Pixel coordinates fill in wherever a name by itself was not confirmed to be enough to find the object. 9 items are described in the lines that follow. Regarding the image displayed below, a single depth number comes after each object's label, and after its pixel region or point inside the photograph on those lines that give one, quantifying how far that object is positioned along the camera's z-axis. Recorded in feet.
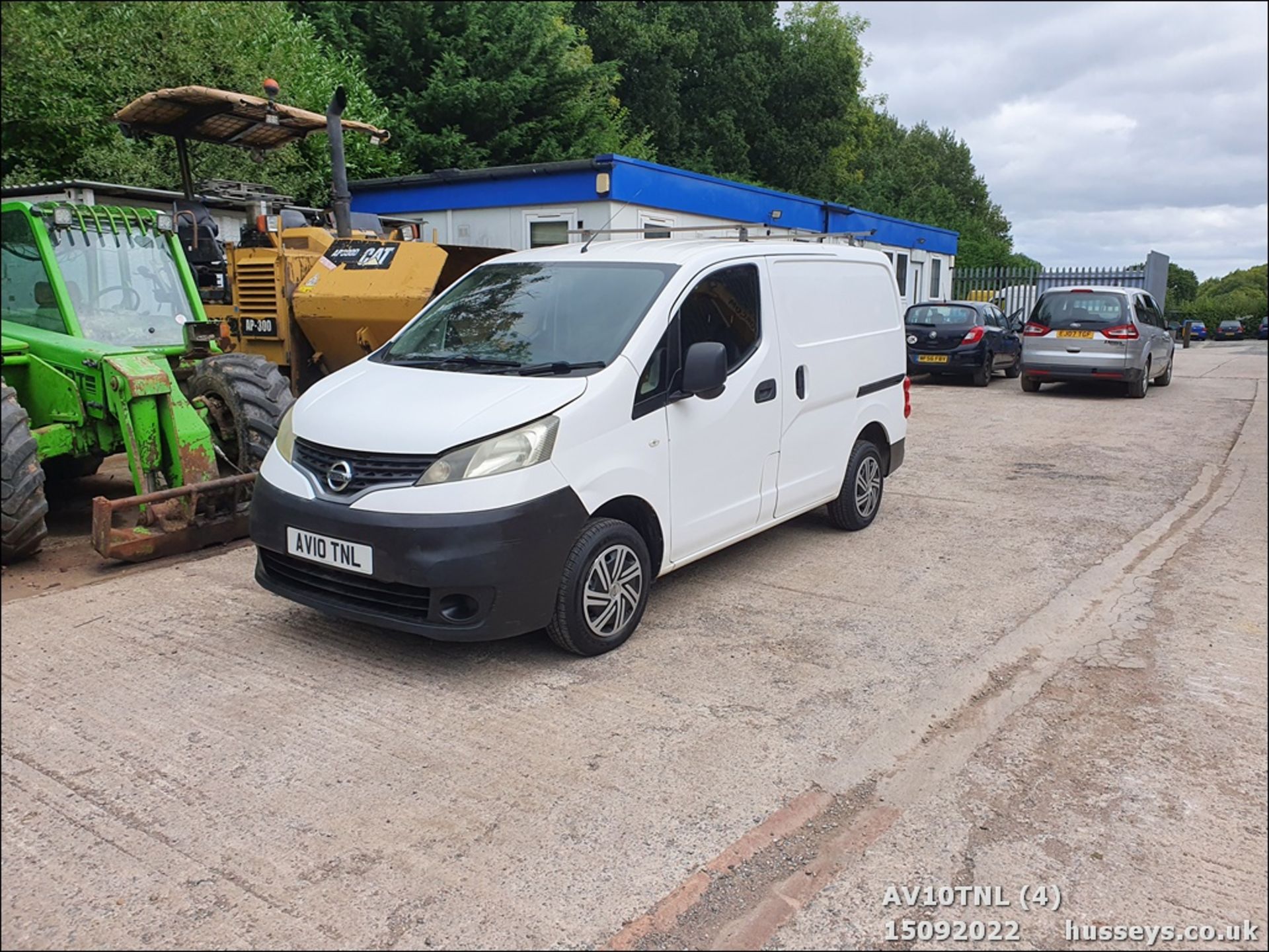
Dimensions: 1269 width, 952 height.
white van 13.43
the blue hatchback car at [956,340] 54.54
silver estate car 47.85
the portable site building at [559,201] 49.73
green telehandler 18.52
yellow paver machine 27.45
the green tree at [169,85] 38.83
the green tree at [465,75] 65.05
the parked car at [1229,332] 119.44
